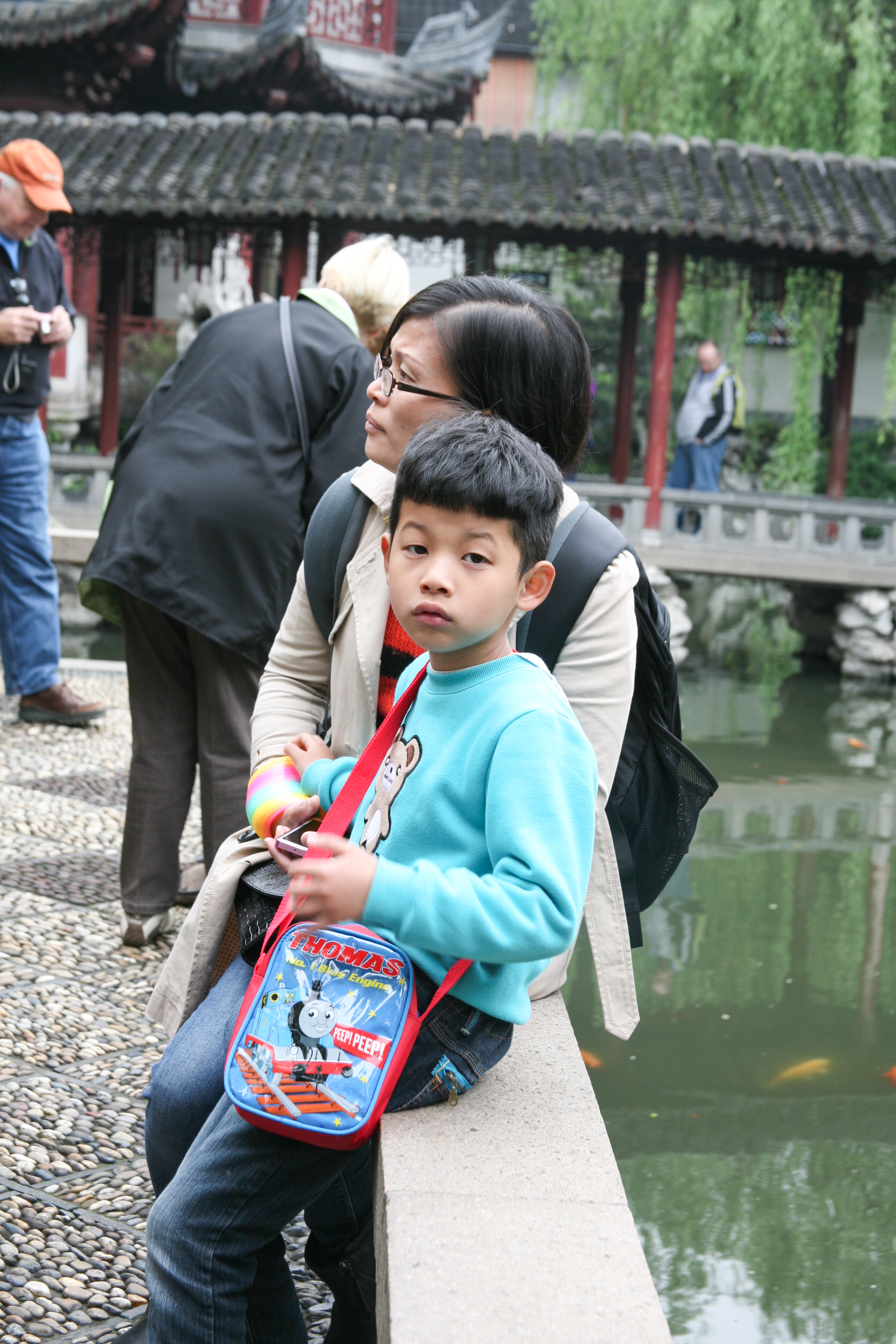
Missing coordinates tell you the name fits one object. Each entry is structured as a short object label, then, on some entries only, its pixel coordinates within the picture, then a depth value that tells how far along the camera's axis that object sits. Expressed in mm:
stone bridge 10367
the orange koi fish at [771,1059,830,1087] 3299
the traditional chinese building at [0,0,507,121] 12539
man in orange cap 4828
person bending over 2990
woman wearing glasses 1606
